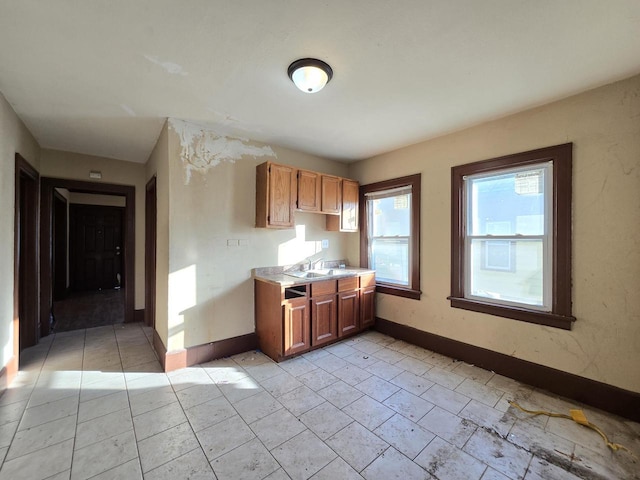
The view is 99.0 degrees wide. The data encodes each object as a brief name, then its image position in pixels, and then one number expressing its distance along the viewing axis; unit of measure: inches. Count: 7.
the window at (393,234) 137.1
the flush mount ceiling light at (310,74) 72.9
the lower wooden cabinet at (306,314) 116.2
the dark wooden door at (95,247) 249.3
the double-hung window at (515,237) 94.1
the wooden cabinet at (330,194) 146.9
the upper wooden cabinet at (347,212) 156.9
